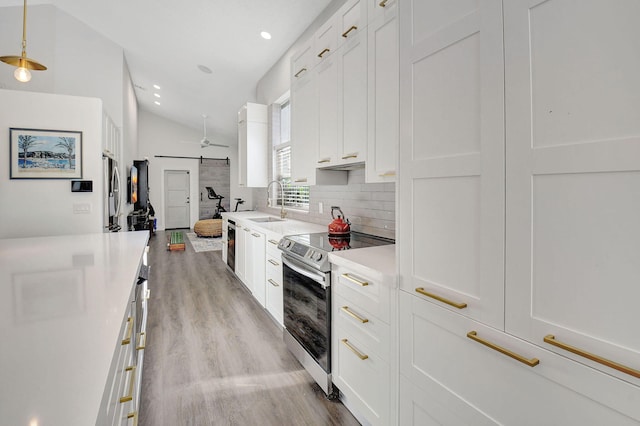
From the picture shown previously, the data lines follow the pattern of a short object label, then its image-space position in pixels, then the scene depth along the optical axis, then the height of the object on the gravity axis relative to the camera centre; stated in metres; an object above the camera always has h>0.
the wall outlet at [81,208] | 3.19 +0.03
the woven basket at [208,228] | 8.07 -0.43
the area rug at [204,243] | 6.71 -0.75
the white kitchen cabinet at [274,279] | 2.67 -0.61
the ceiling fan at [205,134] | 8.28 +2.35
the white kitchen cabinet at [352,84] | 1.99 +0.86
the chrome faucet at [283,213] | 4.18 -0.03
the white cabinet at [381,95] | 1.76 +0.69
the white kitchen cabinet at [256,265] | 3.14 -0.58
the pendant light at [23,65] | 2.43 +1.17
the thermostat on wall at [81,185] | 3.17 +0.26
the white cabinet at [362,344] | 1.42 -0.68
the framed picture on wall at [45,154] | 2.94 +0.56
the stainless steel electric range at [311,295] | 1.87 -0.55
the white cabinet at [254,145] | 4.71 +1.01
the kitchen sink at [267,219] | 4.08 -0.10
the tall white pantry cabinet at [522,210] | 0.69 +0.00
